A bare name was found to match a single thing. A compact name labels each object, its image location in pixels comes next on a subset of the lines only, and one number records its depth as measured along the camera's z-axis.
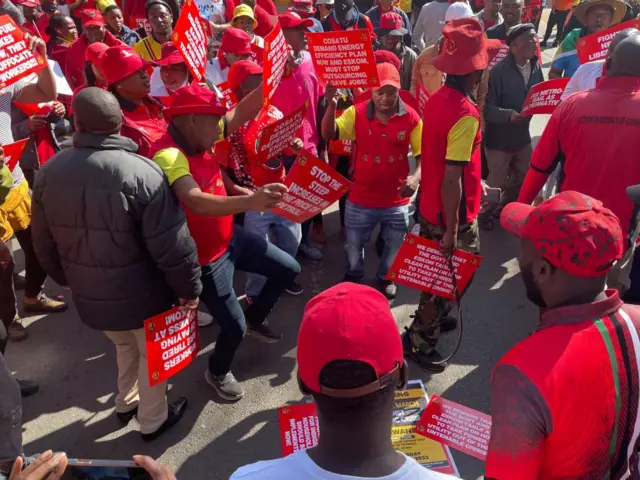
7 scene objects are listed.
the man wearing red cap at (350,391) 1.31
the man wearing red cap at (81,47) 5.52
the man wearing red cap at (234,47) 4.82
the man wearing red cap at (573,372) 1.48
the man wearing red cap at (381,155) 3.98
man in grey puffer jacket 2.57
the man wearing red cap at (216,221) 2.76
